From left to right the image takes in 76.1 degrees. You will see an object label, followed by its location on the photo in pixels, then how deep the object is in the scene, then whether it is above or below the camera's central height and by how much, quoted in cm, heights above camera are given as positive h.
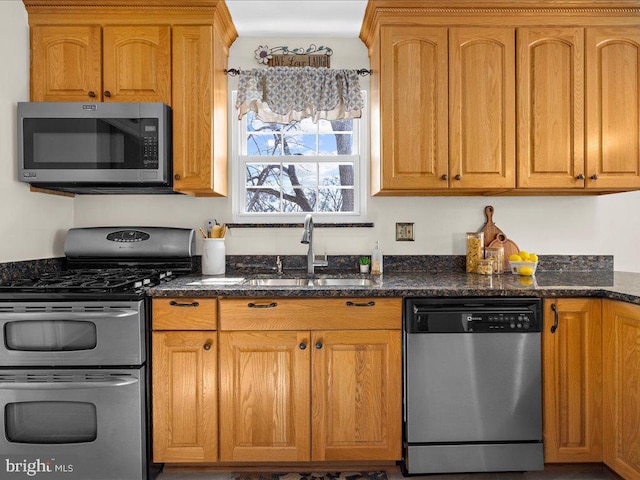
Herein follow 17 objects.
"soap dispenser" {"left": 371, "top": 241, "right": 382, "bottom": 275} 251 -16
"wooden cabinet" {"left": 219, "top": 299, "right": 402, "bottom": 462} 191 -67
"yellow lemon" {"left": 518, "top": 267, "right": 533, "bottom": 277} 233 -21
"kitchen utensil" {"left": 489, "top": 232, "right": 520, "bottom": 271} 256 -6
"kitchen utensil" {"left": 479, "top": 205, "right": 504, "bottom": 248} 259 +3
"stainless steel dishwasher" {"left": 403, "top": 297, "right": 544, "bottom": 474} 188 -69
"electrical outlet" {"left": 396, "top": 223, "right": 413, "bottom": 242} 262 +2
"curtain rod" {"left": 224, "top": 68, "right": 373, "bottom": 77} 251 +102
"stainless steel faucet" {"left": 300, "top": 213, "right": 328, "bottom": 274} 237 -4
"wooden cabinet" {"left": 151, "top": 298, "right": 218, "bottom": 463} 190 -67
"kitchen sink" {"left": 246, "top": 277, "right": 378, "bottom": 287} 236 -26
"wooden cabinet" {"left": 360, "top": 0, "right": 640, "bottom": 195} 223 +75
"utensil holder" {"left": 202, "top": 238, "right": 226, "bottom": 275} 244 -11
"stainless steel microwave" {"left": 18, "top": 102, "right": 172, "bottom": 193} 213 +50
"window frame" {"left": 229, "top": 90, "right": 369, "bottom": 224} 265 +39
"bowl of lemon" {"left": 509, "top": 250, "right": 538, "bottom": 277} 234 -17
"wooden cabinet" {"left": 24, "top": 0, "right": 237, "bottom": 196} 222 +96
